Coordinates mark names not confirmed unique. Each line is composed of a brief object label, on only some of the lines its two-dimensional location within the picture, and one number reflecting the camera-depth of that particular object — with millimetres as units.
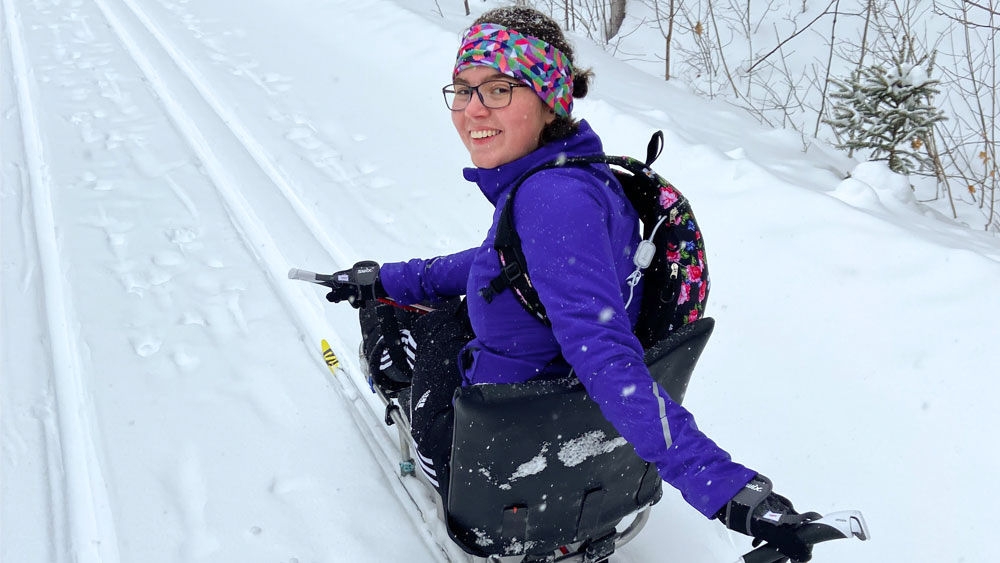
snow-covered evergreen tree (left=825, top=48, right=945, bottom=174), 5145
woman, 1462
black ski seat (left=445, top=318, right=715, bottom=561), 1744
